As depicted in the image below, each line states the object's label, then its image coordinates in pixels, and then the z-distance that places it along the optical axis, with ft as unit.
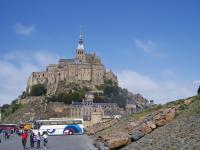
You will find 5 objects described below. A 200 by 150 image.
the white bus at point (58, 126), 115.41
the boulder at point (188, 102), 65.83
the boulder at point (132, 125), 71.01
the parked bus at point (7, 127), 152.16
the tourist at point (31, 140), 58.15
